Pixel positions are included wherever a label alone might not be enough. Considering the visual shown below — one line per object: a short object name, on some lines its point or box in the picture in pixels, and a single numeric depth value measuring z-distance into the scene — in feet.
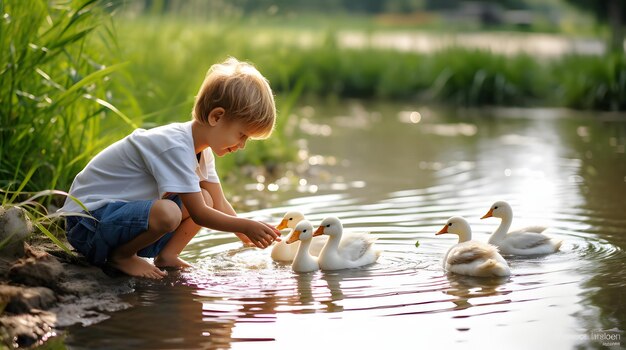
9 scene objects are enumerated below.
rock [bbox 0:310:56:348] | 12.32
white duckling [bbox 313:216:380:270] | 16.63
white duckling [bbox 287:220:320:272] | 16.55
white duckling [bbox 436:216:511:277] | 15.62
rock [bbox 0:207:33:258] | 14.34
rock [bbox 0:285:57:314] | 13.01
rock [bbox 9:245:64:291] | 13.93
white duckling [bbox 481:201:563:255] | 17.25
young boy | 15.17
